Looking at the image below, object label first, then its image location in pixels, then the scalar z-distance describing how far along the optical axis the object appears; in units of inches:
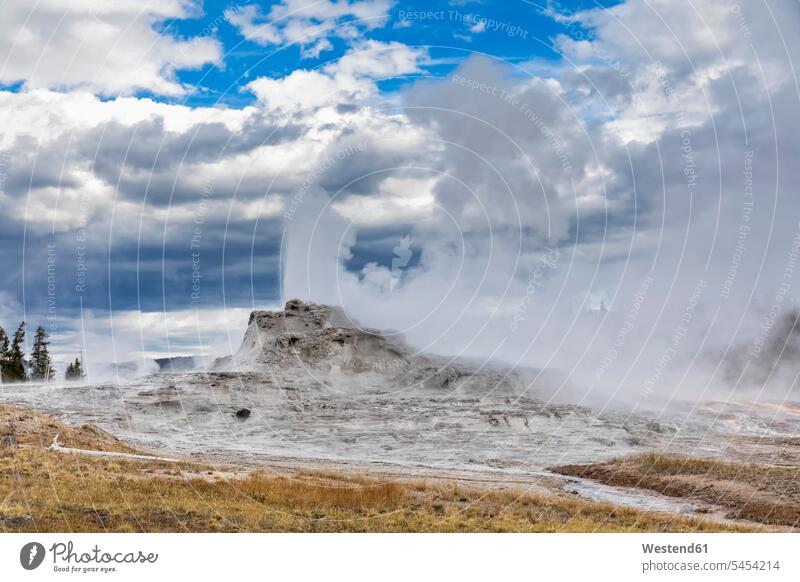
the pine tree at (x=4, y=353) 4318.9
